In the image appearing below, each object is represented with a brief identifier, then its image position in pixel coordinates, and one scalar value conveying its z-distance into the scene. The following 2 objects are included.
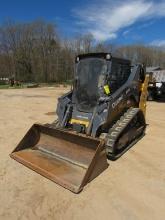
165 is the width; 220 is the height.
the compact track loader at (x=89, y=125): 2.79
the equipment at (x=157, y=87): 9.16
